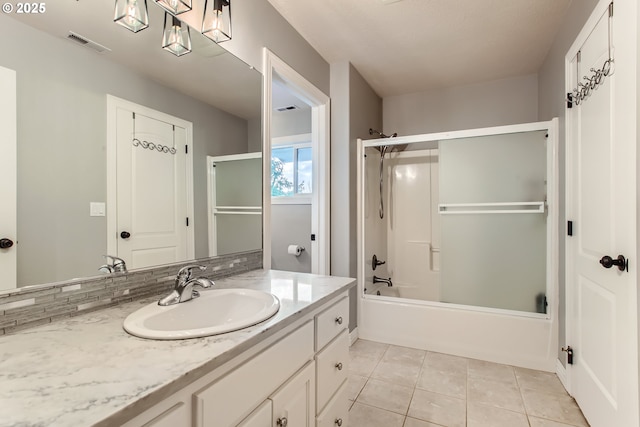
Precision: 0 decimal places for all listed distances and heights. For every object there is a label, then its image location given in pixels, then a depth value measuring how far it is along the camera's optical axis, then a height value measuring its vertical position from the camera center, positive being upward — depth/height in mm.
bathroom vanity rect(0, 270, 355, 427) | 532 -325
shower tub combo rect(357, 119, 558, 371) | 2240 -356
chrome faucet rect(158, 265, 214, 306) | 1072 -272
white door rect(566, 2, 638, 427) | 1226 -126
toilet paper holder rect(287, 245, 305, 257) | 3041 -383
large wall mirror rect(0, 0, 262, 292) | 883 +330
